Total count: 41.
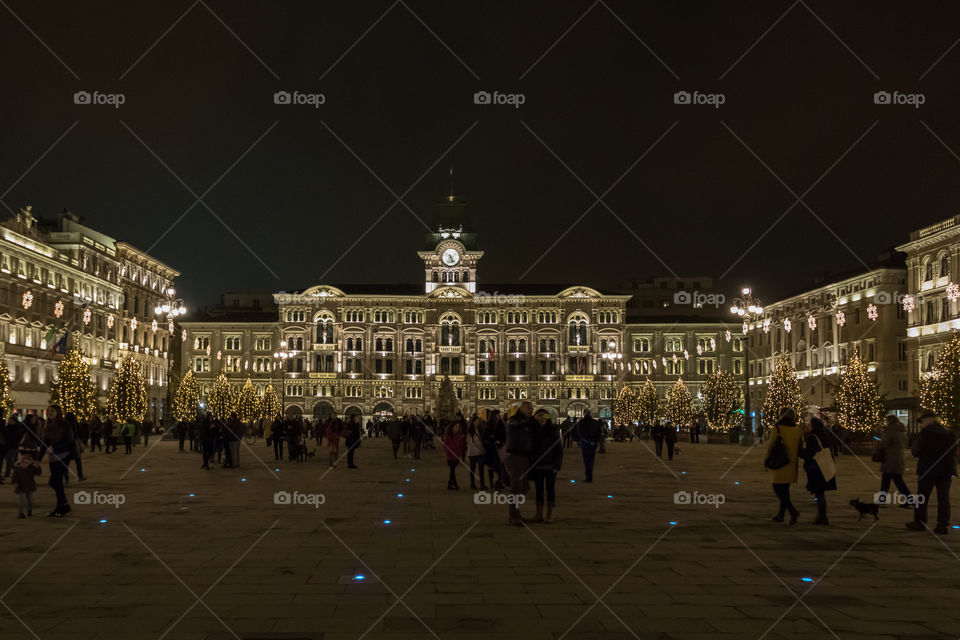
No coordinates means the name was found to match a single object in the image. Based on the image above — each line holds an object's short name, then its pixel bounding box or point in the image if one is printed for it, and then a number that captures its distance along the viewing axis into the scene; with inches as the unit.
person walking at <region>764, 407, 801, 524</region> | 569.6
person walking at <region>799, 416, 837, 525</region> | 571.5
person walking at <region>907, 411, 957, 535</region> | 552.7
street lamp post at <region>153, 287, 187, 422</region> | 1762.2
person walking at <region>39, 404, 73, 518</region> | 607.8
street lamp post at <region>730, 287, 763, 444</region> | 1663.6
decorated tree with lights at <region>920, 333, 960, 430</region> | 1565.0
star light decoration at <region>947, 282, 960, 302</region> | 1760.8
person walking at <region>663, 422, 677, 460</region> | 1389.0
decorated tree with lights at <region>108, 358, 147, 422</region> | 2156.7
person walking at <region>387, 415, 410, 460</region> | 1354.6
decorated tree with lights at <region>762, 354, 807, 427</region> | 2171.5
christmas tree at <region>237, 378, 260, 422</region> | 2878.2
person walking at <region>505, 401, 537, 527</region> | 579.2
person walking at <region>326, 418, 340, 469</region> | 1196.5
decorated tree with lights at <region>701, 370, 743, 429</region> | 2635.3
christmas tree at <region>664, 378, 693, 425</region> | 3029.0
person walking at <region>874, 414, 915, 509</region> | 605.9
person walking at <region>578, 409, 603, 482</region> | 926.4
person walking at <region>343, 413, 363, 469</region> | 1205.8
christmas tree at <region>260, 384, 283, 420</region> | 3132.4
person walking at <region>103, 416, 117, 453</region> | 1595.7
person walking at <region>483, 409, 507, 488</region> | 755.4
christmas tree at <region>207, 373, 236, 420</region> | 2790.4
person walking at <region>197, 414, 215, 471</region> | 1161.4
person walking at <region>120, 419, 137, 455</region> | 1492.4
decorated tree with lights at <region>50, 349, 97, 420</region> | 1947.6
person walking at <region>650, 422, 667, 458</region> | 1432.1
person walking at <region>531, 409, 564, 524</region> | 586.2
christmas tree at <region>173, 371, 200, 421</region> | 2815.0
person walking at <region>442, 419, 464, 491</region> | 845.2
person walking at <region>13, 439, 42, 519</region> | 591.2
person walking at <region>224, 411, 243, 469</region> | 1139.3
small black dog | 582.9
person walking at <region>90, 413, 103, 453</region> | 1652.3
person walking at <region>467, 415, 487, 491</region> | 840.3
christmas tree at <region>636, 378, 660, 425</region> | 3198.8
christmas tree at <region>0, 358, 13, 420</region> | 1707.6
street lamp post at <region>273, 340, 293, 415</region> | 2883.9
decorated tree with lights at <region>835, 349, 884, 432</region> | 1923.0
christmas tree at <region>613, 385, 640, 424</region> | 3294.8
